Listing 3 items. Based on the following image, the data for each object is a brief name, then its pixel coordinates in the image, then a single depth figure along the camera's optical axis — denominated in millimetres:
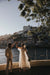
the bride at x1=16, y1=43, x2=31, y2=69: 3239
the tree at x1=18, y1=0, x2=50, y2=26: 3435
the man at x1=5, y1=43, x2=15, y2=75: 2694
